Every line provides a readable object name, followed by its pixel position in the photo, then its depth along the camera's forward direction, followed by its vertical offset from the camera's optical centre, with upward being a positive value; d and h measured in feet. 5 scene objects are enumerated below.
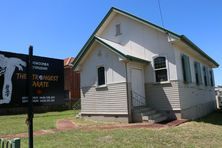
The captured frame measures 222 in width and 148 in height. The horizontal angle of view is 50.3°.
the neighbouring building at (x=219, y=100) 87.09 -1.80
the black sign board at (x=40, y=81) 8.35 +0.74
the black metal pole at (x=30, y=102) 9.18 -0.06
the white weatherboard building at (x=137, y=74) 46.91 +5.04
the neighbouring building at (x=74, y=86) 110.15 +6.41
